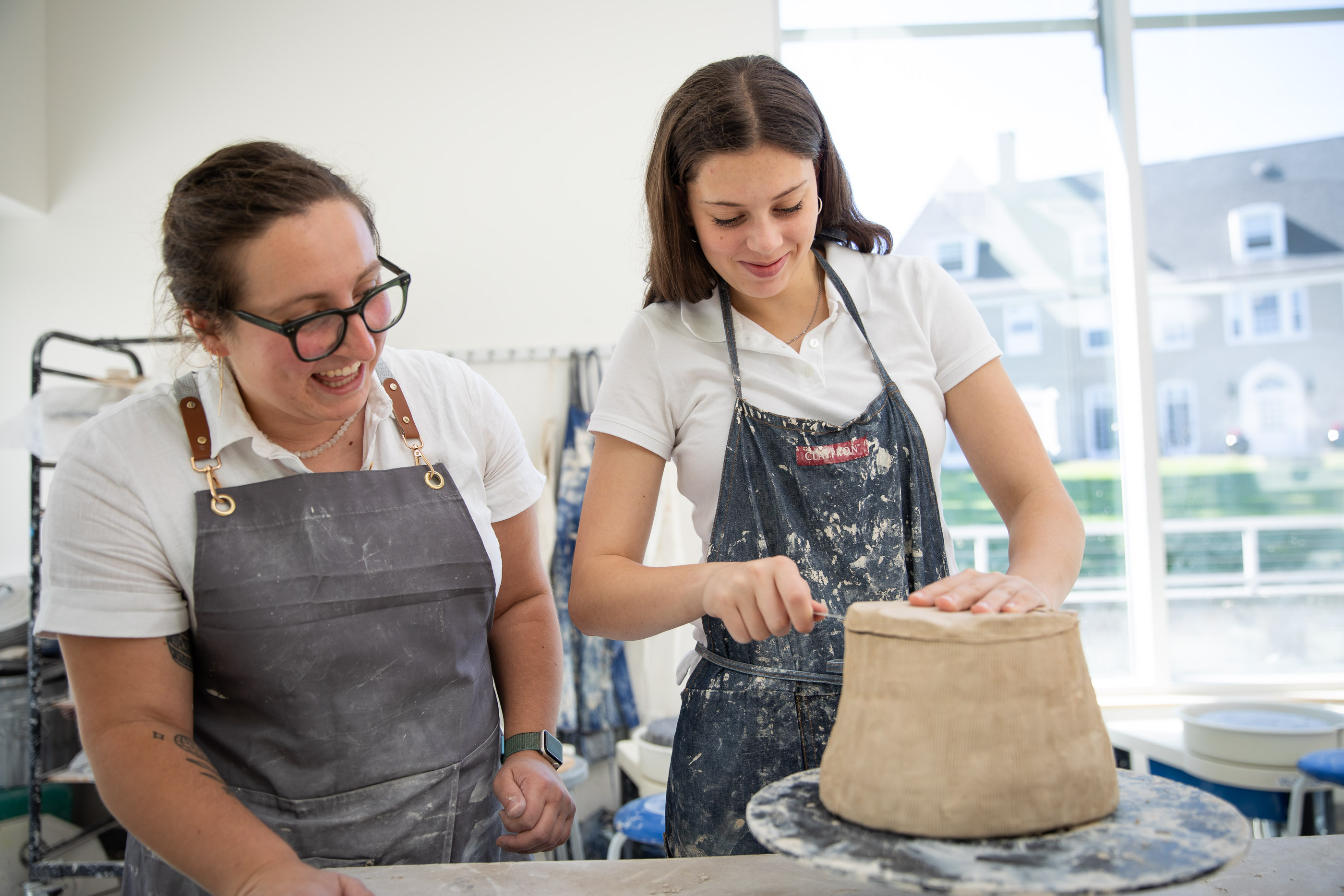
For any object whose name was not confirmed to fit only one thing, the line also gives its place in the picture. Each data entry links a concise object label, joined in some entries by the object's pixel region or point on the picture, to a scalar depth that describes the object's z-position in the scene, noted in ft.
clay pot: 2.40
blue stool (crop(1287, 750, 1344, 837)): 6.84
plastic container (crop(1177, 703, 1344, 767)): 7.33
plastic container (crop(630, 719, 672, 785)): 7.73
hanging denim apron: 9.70
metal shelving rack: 8.20
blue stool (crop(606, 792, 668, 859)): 6.91
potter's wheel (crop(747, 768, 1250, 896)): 2.03
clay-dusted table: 2.98
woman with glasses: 3.15
